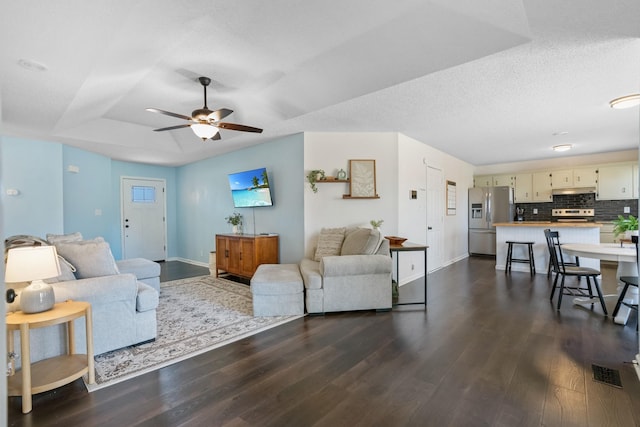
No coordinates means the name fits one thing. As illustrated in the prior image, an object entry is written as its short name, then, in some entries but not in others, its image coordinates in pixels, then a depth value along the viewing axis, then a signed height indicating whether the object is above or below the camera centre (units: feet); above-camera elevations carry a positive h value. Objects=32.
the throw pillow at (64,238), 11.29 -0.93
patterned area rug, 7.57 -3.87
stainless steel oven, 22.07 -0.55
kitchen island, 16.66 -1.75
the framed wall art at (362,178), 14.76 +1.65
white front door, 22.03 -0.36
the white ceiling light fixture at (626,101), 10.41 +3.85
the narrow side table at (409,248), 12.03 -1.56
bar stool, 17.87 -3.20
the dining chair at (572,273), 10.93 -2.51
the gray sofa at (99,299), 7.32 -2.38
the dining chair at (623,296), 9.51 -3.05
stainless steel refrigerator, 23.16 -0.39
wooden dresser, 15.28 -2.16
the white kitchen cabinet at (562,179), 22.22 +2.25
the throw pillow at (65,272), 7.96 -1.57
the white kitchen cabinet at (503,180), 24.66 +2.42
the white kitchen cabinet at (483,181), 25.76 +2.54
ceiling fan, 9.89 +3.24
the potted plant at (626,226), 11.29 -0.73
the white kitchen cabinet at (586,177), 21.33 +2.28
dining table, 10.00 -1.72
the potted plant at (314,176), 14.49 +1.74
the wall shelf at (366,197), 14.71 +0.70
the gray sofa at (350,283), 11.18 -2.77
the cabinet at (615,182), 20.13 +1.77
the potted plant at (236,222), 18.29 -0.58
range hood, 21.52 +1.31
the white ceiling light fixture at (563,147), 18.10 +3.80
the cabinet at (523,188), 23.90 +1.70
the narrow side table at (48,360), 5.90 -3.38
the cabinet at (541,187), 23.17 +1.72
